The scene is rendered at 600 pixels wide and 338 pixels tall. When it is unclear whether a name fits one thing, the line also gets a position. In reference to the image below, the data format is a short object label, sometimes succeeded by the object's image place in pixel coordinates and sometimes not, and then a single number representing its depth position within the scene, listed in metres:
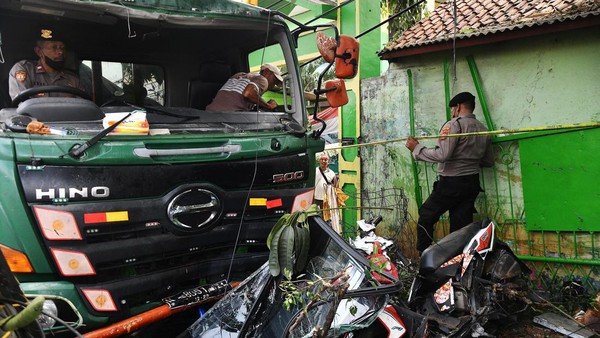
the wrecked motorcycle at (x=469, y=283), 3.21
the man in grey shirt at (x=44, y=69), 3.18
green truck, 2.45
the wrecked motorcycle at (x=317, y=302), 2.28
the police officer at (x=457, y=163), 4.73
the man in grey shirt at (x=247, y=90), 3.79
